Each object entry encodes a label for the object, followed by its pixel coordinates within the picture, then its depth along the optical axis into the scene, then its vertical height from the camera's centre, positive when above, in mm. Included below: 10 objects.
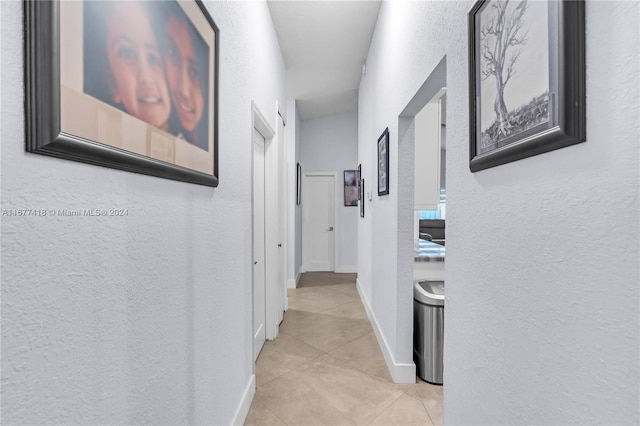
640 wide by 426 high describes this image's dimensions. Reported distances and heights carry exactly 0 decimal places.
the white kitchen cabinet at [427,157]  2680 +464
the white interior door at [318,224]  6219 -239
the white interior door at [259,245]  2662 -291
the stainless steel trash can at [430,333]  2244 -866
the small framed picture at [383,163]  2601 +425
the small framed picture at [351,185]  6051 +509
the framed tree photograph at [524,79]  642 +329
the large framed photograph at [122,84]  553 +297
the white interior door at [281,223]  3387 -124
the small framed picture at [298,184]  5214 +463
